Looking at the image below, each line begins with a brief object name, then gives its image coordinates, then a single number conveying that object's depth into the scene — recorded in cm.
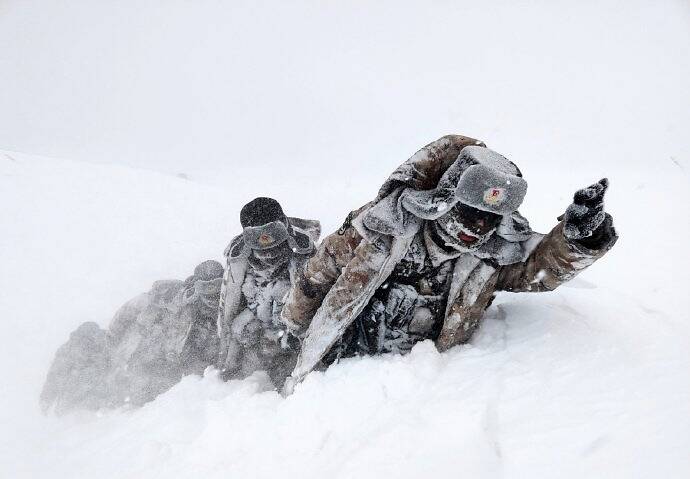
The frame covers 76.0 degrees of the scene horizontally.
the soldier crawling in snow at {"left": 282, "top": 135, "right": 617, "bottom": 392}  209
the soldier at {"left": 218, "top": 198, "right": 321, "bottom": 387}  376
